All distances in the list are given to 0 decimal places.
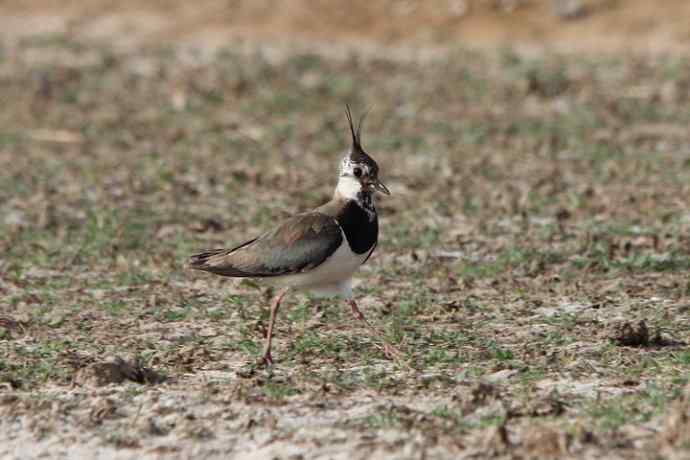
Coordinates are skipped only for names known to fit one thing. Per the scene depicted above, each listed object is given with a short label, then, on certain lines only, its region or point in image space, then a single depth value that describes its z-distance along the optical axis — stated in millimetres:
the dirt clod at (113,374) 12469
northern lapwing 12914
